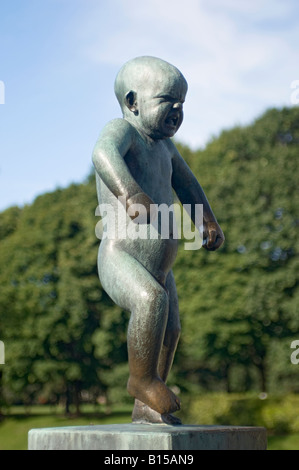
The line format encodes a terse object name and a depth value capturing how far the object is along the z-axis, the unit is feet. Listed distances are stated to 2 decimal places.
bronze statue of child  14.48
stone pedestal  12.94
